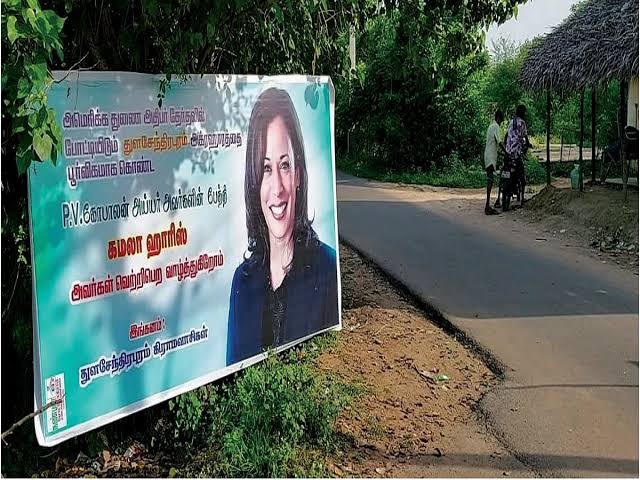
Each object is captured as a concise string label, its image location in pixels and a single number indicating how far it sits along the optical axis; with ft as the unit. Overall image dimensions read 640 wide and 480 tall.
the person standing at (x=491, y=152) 42.78
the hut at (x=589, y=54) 37.81
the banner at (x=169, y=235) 11.73
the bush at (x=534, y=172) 64.80
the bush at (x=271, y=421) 12.96
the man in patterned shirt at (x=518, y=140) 43.52
